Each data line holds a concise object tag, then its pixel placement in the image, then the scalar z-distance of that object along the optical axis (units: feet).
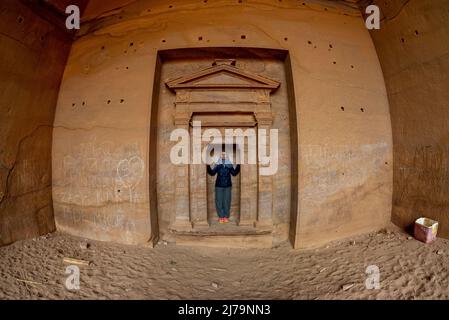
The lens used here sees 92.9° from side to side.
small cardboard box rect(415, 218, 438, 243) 13.87
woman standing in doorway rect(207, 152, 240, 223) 17.19
